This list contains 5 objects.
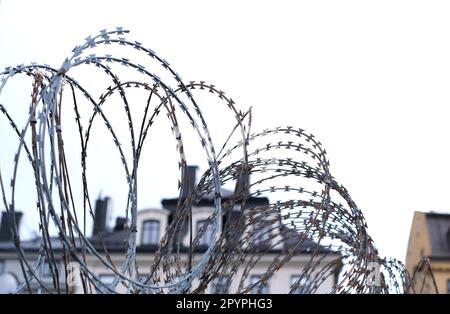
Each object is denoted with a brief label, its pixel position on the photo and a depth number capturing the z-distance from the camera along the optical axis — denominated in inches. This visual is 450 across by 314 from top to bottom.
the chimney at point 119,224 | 1200.5
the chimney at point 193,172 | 1091.3
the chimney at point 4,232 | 1229.1
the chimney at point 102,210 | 1224.2
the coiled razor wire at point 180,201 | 255.4
